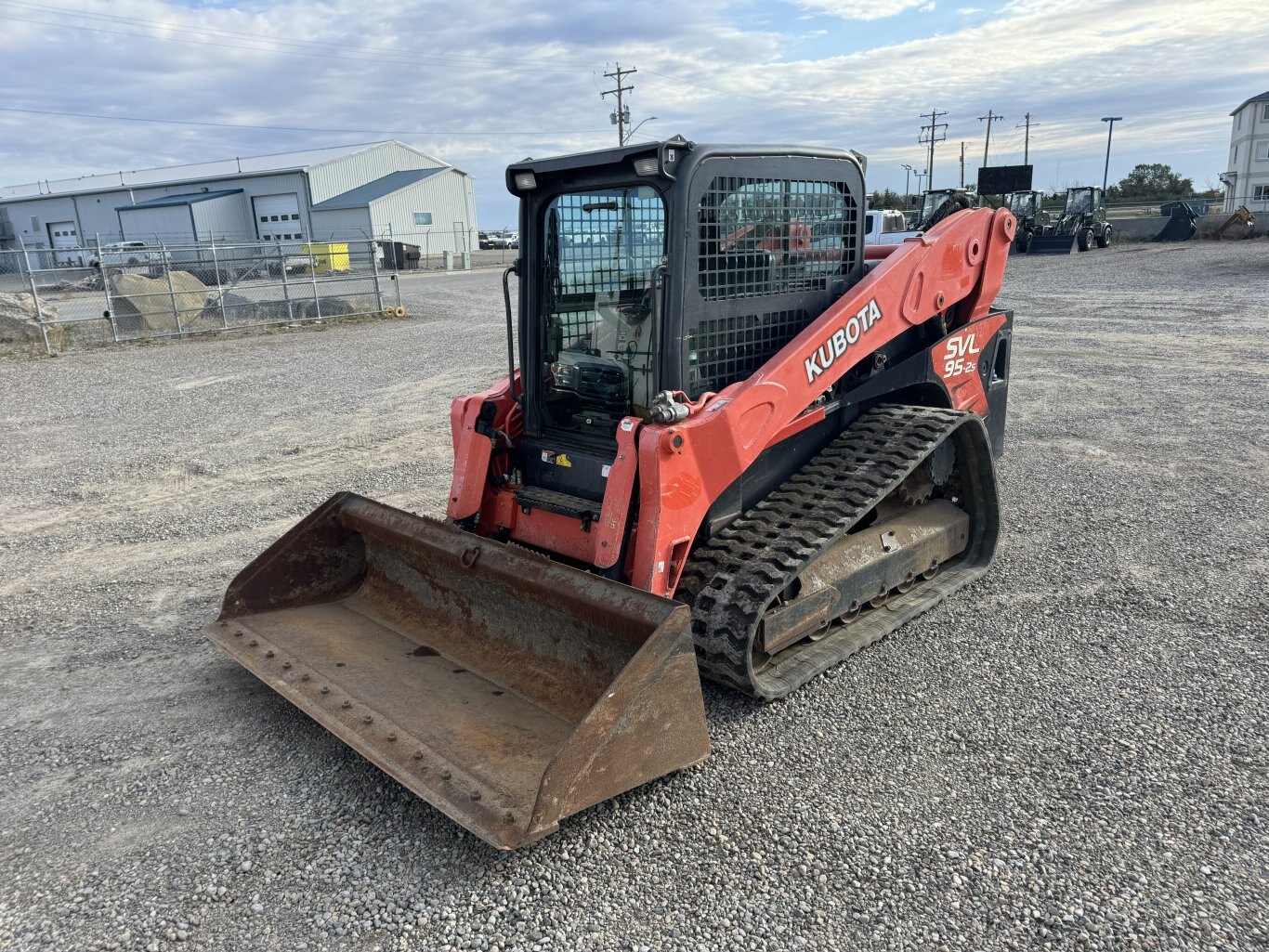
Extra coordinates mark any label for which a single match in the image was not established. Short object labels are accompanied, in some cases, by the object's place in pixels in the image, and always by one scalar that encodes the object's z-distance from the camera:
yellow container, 29.00
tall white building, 55.59
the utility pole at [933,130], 64.31
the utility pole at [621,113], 48.03
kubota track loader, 3.39
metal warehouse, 46.62
